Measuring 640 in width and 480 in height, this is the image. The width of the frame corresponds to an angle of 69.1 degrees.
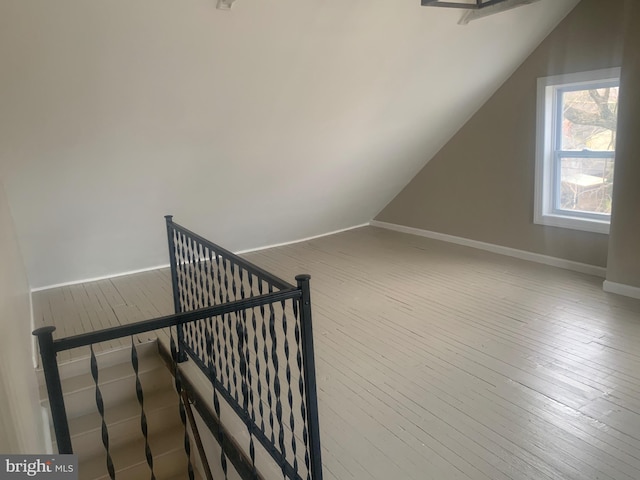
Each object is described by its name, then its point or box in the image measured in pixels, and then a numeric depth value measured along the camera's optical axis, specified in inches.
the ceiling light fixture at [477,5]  132.0
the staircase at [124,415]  125.7
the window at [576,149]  167.5
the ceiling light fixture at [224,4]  105.1
